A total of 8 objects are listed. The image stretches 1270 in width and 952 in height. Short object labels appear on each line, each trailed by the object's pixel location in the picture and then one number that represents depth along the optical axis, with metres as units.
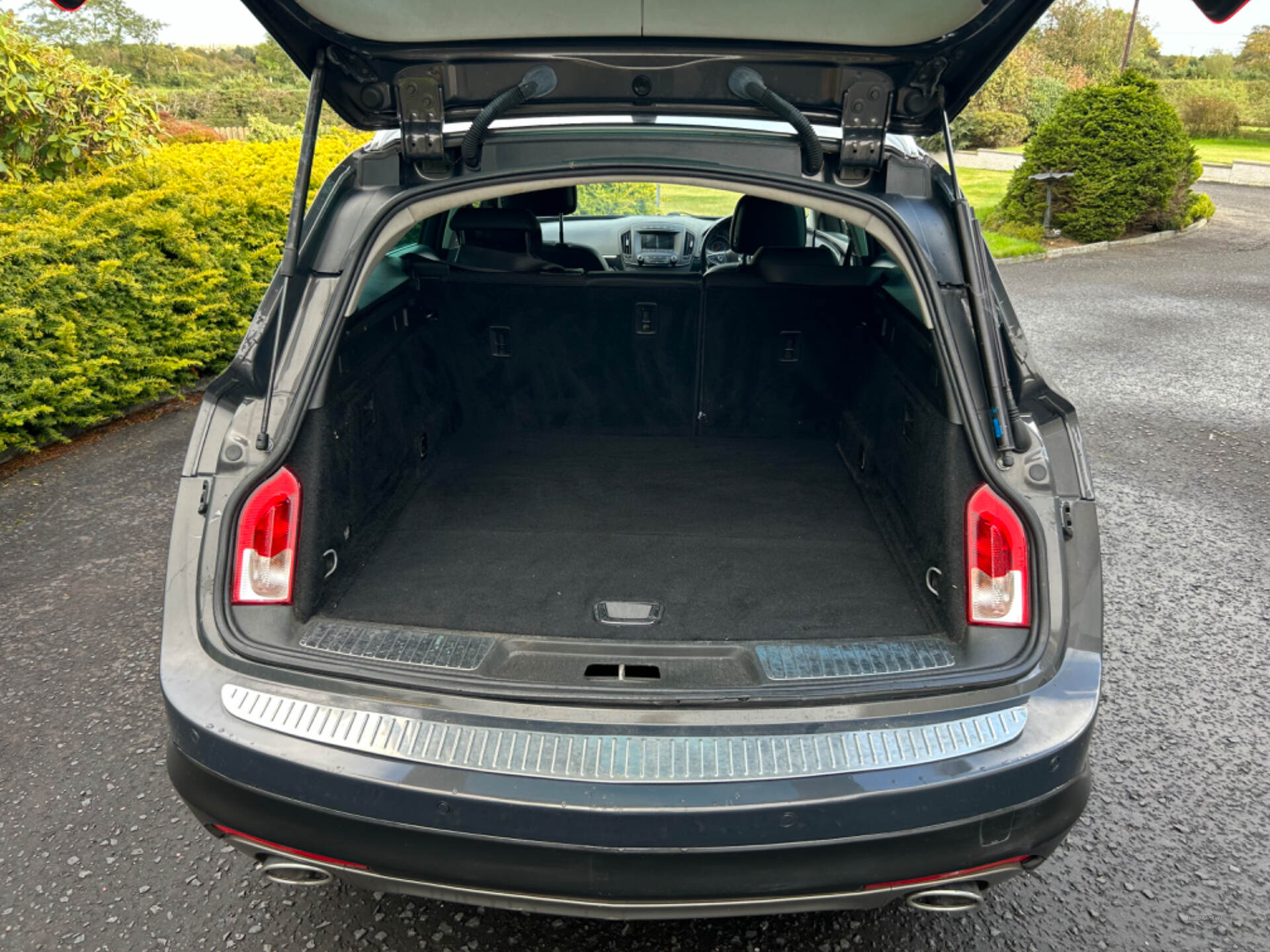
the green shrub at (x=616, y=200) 5.48
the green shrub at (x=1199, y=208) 11.99
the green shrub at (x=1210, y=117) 26.41
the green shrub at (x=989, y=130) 21.45
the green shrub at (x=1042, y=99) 23.55
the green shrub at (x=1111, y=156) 10.38
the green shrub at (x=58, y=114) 5.46
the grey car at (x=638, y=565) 1.50
